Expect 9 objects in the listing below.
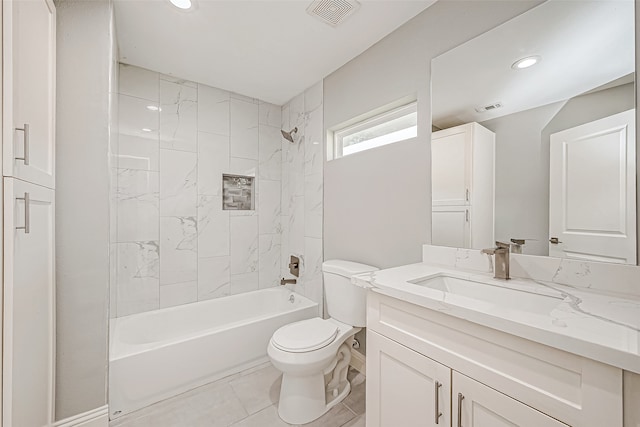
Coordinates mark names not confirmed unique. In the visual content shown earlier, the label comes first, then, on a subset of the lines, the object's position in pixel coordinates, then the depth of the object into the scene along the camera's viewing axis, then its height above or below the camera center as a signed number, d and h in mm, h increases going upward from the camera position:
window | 1845 +641
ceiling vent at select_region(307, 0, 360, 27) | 1538 +1212
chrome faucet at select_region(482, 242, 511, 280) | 1189 -212
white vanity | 618 -391
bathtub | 1624 -982
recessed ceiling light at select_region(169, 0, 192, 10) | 1533 +1217
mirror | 995 +345
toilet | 1532 -818
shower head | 2755 +813
